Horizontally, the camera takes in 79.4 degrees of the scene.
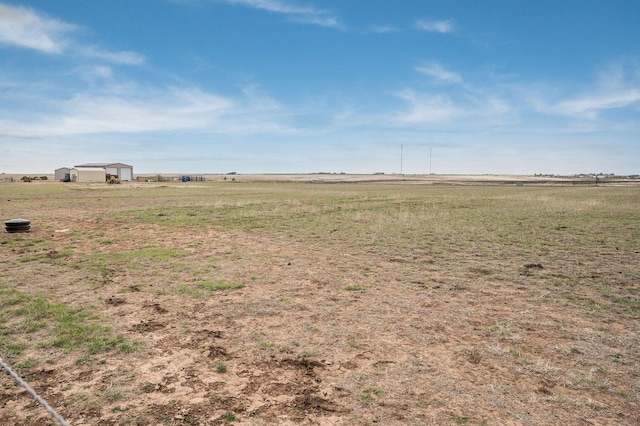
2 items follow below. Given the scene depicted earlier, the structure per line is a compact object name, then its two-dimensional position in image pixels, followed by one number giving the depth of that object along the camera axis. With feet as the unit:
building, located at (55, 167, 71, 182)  310.51
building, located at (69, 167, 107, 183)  290.76
